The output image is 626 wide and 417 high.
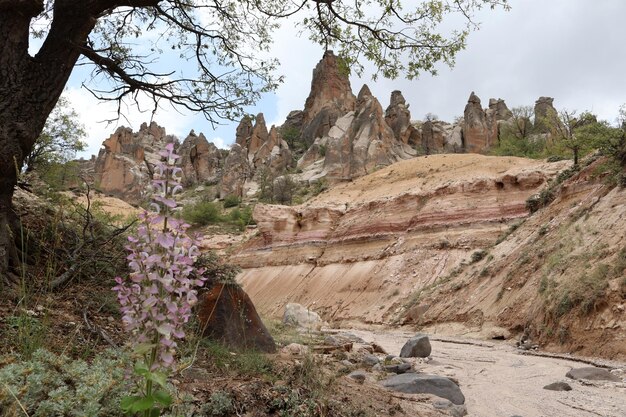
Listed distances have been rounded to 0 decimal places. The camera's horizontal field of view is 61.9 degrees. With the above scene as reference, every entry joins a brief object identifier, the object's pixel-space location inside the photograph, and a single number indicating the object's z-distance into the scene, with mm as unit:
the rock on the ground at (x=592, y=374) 7559
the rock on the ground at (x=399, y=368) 7645
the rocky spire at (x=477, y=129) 70188
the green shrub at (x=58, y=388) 2607
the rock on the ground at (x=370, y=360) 8019
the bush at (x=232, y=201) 59872
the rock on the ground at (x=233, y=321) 6316
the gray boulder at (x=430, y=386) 5891
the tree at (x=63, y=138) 17797
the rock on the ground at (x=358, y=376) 6170
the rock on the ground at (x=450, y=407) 5176
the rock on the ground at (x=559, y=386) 6891
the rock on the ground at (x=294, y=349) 7189
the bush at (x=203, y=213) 49219
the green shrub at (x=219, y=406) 3238
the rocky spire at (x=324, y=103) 78125
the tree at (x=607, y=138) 16859
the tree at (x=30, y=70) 5043
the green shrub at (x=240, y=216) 48062
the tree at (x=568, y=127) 24938
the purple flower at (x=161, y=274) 1916
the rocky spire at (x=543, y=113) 34688
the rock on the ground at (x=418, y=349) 10320
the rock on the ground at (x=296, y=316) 14389
